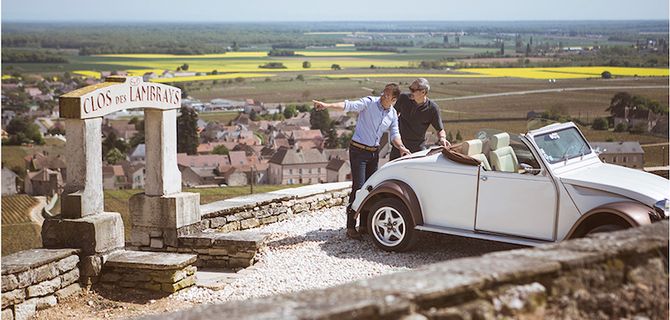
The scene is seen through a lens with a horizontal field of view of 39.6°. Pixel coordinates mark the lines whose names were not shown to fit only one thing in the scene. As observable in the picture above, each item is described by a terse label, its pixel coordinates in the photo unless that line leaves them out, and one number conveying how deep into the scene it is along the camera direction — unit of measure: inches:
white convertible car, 317.1
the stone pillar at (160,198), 391.5
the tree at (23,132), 2519.3
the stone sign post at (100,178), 340.8
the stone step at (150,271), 332.8
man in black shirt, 400.5
